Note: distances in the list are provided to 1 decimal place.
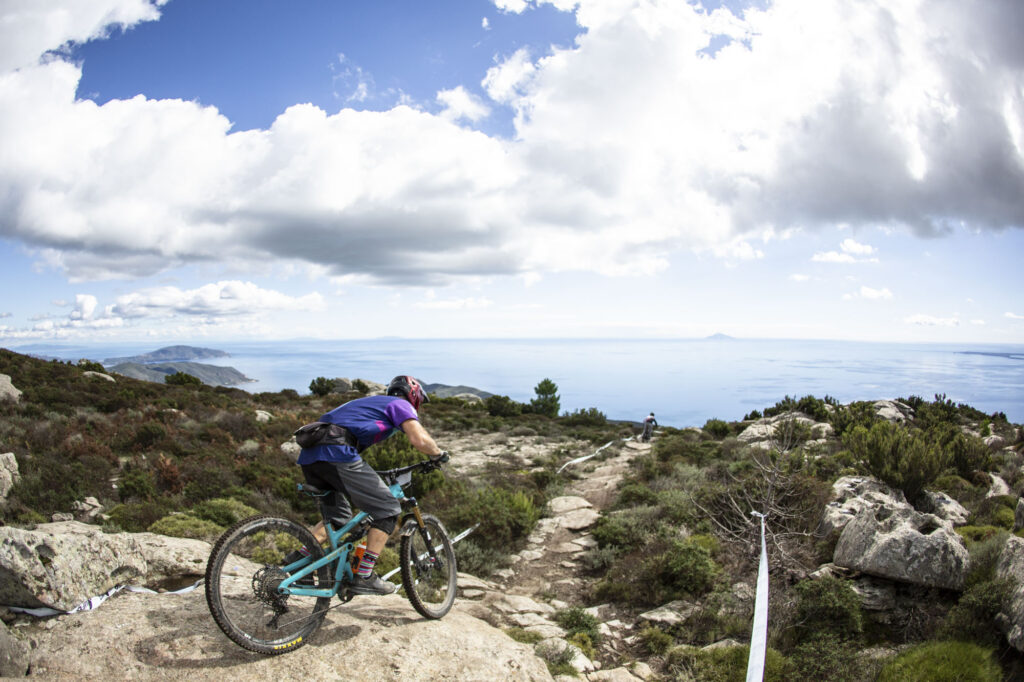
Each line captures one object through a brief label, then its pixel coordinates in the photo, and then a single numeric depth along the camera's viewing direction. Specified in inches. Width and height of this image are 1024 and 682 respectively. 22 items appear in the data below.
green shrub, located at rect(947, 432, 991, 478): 430.9
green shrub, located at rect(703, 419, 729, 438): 836.0
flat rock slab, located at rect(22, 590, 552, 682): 130.6
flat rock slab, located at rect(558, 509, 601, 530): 381.7
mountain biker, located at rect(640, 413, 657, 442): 820.0
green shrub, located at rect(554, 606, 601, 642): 221.9
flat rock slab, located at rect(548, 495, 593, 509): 421.4
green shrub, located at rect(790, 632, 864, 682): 161.0
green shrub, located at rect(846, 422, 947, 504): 318.7
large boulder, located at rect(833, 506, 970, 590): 201.6
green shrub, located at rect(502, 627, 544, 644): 200.8
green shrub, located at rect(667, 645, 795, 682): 170.7
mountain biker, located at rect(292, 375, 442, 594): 154.8
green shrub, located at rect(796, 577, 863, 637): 195.3
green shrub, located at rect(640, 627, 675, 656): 207.0
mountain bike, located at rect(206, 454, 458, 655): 137.8
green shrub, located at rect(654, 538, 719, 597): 245.8
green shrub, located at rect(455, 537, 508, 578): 306.0
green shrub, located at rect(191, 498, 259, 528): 281.0
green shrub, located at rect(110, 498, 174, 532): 284.5
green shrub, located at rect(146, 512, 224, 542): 244.5
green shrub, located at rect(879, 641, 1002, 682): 149.6
